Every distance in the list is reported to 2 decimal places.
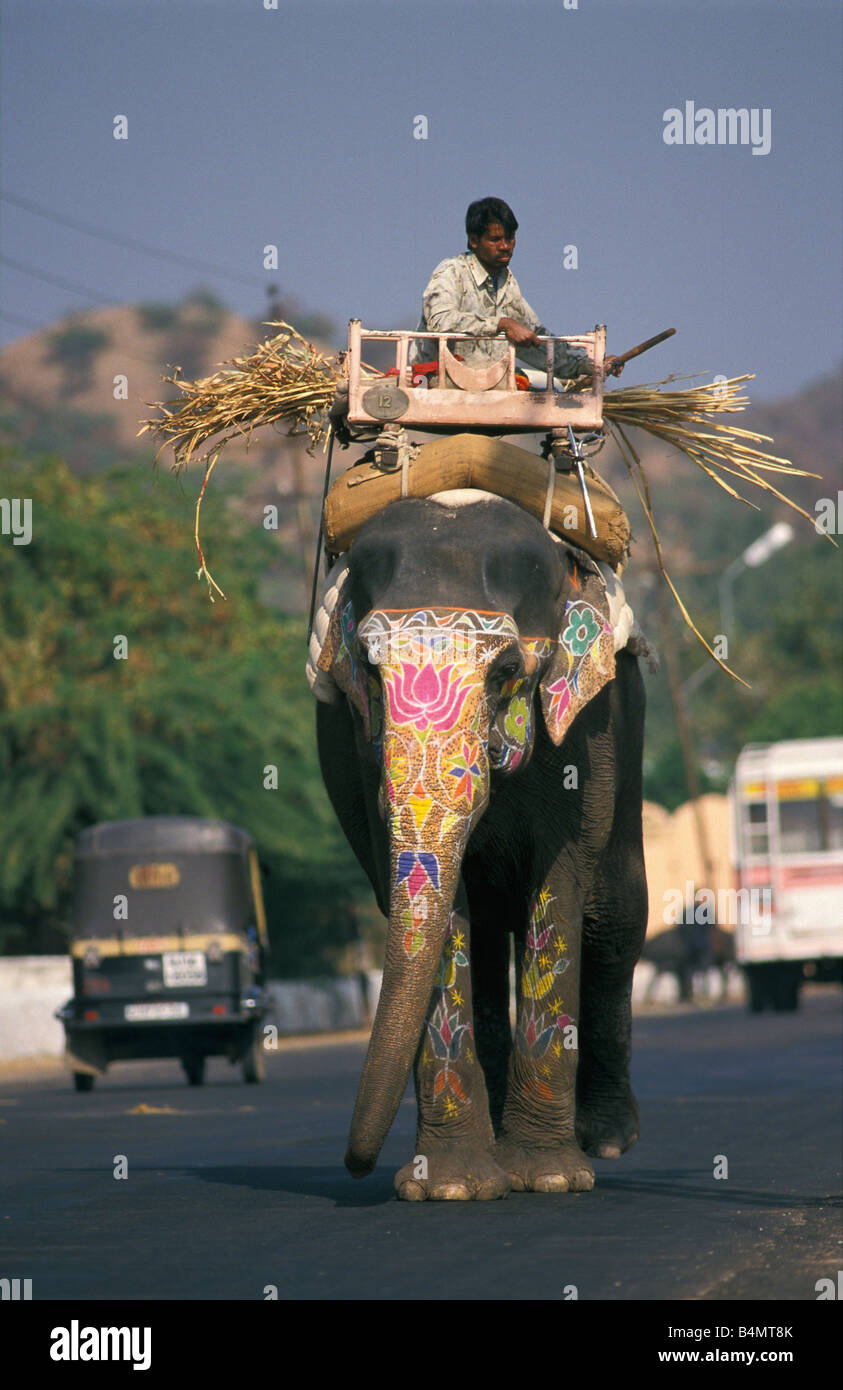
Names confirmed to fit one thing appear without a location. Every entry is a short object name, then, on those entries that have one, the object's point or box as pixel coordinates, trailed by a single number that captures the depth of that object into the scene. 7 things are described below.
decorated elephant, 8.58
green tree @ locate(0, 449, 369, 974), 35.22
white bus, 38.56
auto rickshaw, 23.61
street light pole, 60.62
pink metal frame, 9.72
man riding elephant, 10.22
